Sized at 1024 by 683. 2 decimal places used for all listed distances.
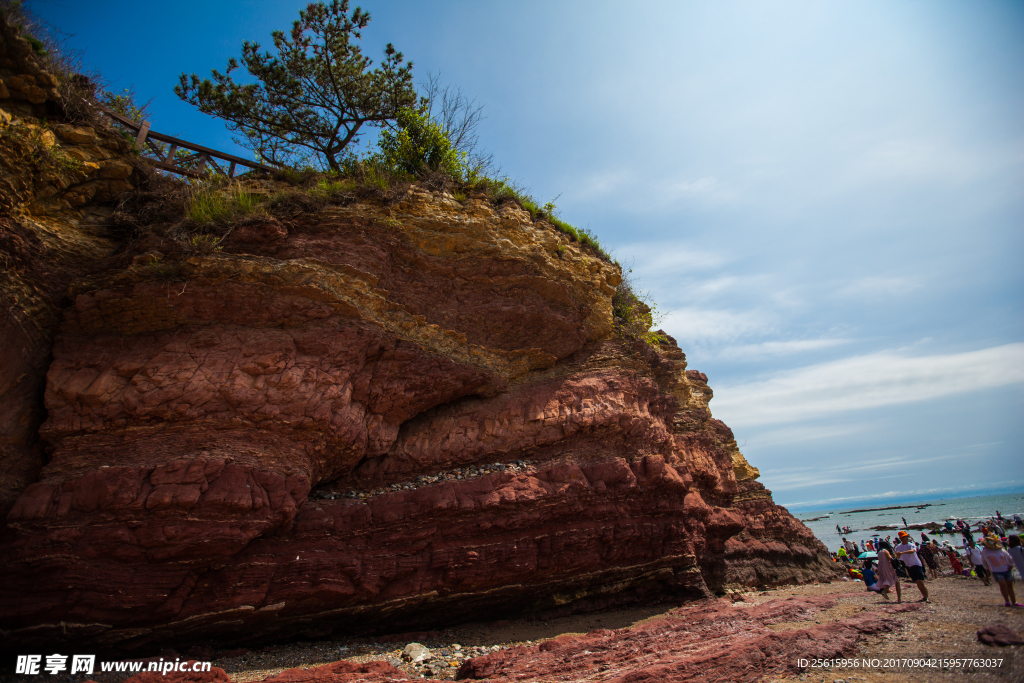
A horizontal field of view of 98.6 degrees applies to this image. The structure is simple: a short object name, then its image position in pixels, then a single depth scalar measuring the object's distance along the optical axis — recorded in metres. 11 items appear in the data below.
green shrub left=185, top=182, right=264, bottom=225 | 8.58
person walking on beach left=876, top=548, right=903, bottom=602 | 10.86
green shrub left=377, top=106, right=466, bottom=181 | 11.12
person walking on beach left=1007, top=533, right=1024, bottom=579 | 9.29
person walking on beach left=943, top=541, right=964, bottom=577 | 18.59
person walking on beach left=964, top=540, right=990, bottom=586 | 13.51
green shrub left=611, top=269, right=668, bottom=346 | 13.12
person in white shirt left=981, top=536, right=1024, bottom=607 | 8.88
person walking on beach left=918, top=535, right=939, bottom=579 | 18.19
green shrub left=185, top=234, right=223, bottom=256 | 8.07
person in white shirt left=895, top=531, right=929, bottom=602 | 10.05
